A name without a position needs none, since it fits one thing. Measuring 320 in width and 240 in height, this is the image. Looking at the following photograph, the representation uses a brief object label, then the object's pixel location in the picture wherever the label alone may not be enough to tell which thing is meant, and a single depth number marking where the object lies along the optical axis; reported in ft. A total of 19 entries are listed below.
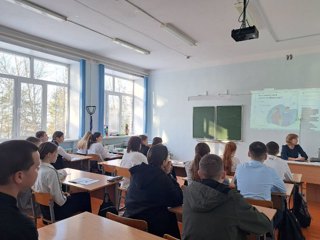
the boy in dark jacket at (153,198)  6.95
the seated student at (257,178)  8.36
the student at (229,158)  12.84
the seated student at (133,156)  12.37
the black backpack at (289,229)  8.61
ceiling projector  10.90
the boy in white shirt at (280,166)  10.69
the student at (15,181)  3.28
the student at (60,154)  14.46
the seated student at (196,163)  9.80
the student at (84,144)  18.80
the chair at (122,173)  11.79
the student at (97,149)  18.33
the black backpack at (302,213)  11.56
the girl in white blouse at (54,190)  8.54
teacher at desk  16.90
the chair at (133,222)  5.83
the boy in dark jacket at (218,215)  4.84
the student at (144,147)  16.37
